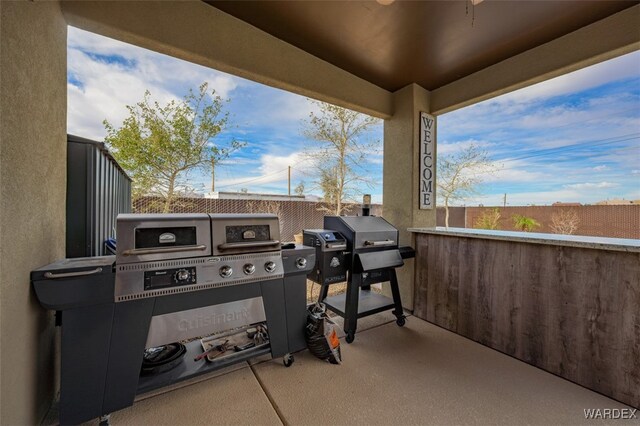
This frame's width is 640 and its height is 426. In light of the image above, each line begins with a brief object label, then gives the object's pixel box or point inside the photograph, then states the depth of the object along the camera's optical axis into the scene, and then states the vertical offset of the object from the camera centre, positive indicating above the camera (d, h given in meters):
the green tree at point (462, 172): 6.86 +1.20
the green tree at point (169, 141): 3.69 +1.16
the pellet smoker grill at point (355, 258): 2.37 -0.47
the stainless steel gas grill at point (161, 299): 1.31 -0.56
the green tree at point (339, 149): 5.71 +1.57
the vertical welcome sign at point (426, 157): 3.10 +0.73
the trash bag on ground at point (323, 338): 2.03 -1.08
